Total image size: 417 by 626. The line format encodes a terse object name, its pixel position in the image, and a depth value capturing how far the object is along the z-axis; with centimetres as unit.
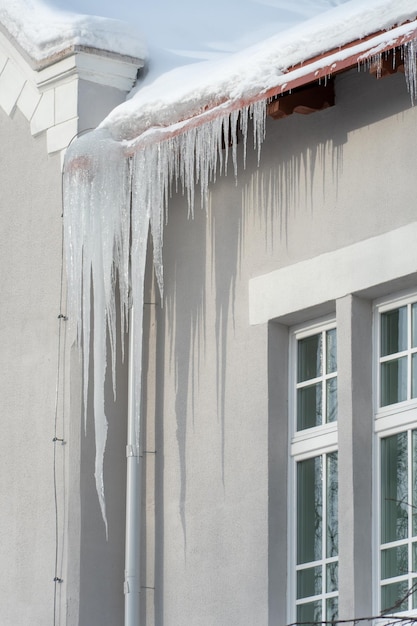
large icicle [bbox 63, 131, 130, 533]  1281
